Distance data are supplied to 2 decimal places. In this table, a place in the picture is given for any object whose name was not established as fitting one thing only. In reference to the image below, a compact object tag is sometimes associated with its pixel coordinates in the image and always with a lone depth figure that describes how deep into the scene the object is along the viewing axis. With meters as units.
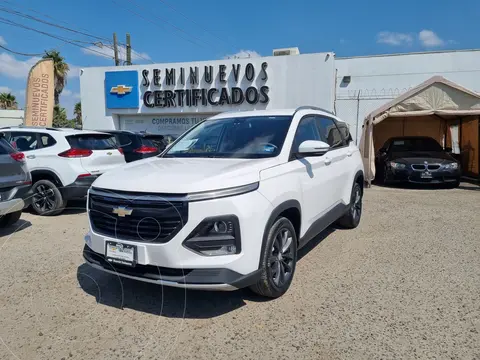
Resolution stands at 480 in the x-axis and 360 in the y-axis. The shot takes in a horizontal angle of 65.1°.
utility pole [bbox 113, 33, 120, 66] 23.91
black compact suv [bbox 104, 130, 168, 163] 9.77
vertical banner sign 14.85
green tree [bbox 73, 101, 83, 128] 38.81
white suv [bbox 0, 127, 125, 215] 6.88
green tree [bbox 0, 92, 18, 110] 42.25
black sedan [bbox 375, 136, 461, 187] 10.52
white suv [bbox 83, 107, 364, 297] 2.91
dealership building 16.11
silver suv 5.48
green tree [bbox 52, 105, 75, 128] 31.19
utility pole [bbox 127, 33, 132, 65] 24.10
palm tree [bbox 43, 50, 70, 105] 31.76
